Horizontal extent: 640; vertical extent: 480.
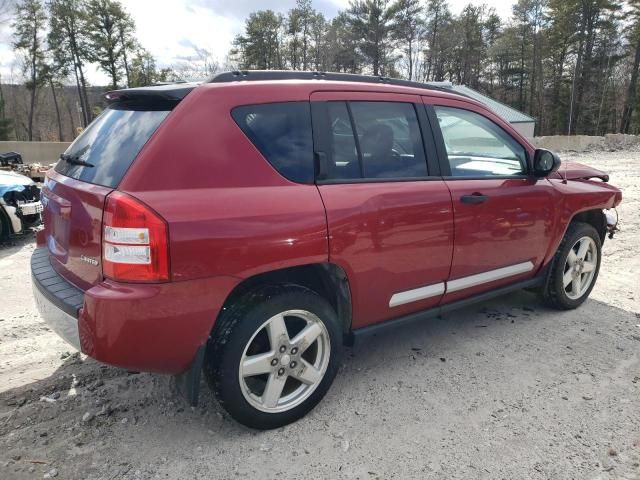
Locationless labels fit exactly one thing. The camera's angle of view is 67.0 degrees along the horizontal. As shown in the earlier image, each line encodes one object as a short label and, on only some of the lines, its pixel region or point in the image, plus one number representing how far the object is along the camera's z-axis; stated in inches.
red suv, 87.4
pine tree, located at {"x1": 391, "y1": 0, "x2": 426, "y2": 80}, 1971.0
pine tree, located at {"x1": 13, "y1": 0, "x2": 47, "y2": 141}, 1606.8
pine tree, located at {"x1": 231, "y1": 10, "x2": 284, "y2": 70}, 1940.2
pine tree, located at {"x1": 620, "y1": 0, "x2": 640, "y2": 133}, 1691.7
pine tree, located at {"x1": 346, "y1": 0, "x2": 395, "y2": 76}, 1932.8
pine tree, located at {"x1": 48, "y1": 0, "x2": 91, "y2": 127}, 1632.6
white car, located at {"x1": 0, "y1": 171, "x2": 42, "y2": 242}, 279.4
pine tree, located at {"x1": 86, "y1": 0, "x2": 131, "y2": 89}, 1669.5
